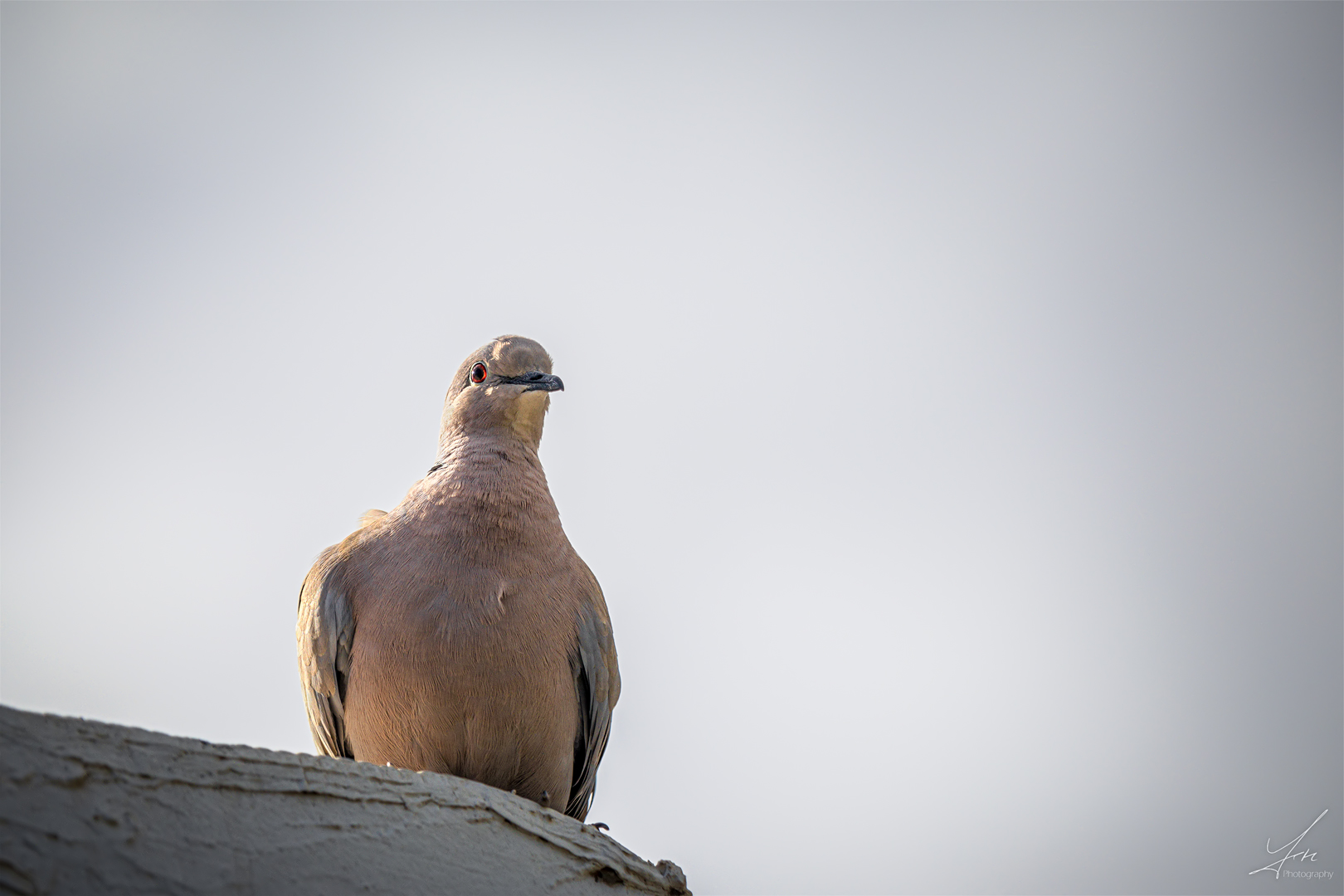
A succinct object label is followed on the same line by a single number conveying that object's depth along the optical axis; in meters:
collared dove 7.89
